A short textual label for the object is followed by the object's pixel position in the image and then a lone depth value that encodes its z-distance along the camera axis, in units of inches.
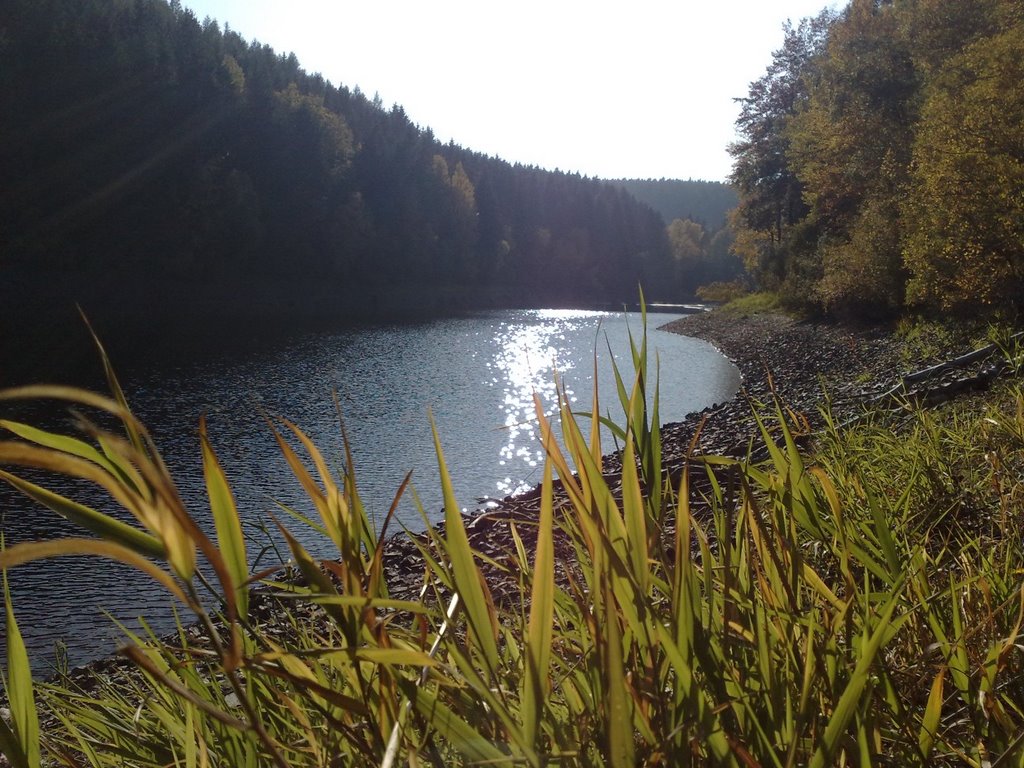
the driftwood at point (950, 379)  330.6
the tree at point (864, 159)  1009.5
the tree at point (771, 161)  1788.9
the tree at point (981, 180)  639.1
